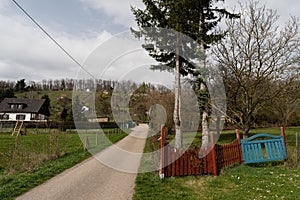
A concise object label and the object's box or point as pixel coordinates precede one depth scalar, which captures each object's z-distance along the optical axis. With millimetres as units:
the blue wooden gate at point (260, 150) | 7738
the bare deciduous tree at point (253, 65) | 10750
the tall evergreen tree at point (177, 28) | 10578
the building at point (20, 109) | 46281
